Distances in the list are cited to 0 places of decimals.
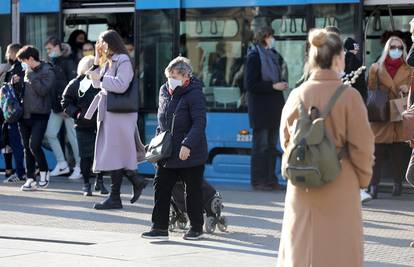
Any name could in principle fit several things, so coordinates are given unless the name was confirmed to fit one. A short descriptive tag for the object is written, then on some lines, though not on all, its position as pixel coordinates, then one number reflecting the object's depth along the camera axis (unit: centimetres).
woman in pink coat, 1091
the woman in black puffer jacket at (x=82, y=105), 1204
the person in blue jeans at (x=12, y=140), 1369
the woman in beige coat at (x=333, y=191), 580
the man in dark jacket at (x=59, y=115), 1375
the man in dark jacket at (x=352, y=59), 1124
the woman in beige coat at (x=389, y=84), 1198
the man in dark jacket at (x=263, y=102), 1277
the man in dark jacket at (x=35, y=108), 1308
